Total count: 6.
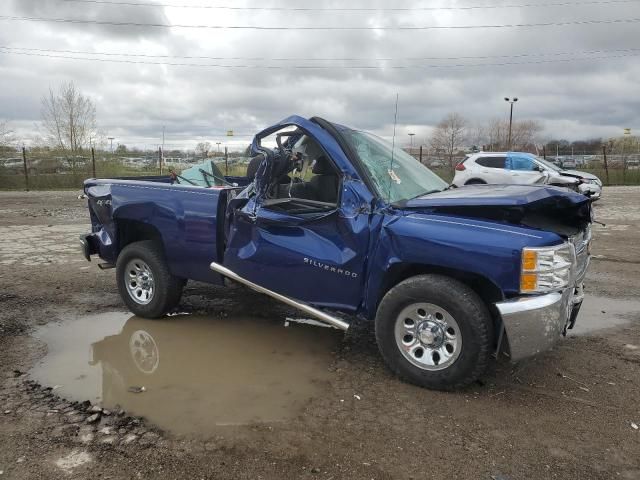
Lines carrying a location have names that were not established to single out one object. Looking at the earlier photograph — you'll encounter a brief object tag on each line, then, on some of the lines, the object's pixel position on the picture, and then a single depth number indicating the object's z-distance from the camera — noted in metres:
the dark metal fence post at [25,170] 24.28
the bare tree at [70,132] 39.38
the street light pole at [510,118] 44.49
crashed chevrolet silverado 3.55
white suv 16.66
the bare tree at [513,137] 50.94
